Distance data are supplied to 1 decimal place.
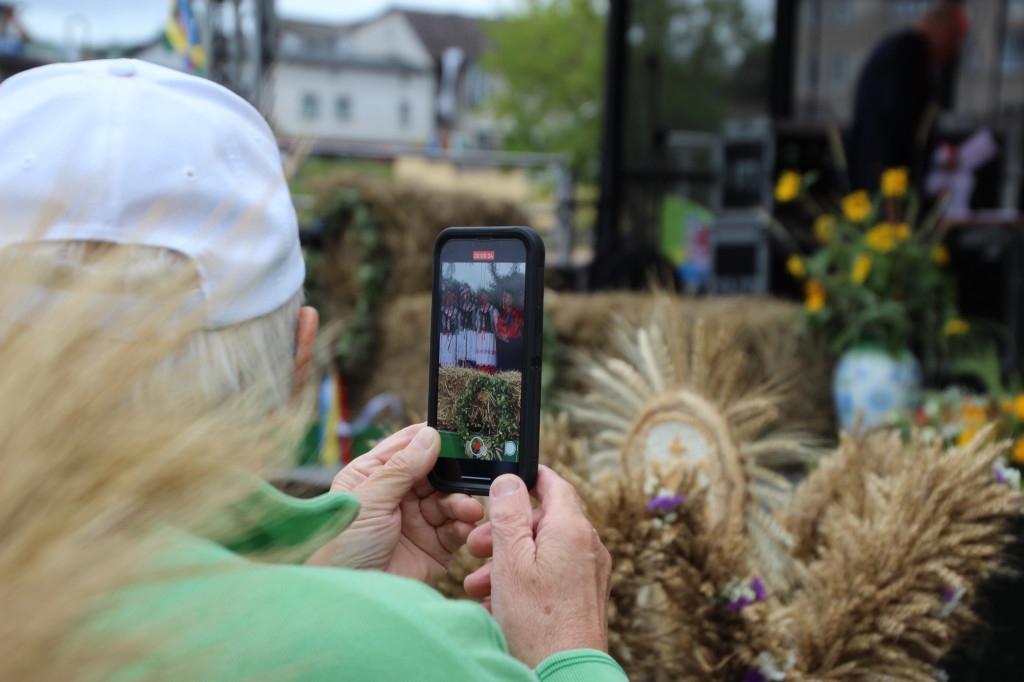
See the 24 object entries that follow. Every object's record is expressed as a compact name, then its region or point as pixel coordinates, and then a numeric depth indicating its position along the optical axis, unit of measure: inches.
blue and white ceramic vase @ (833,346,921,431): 134.6
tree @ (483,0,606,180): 1050.1
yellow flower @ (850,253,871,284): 139.2
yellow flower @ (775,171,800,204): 150.5
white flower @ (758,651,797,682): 42.6
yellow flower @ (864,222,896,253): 140.6
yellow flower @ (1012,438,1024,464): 78.8
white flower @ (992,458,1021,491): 56.6
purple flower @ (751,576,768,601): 44.0
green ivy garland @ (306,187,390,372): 190.5
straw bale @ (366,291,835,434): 135.1
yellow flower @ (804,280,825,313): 141.6
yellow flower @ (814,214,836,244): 149.0
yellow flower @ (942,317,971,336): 137.8
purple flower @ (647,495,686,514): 43.7
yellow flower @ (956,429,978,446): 75.6
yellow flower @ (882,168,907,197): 145.7
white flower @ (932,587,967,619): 44.5
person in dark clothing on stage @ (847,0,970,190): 215.2
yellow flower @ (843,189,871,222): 144.6
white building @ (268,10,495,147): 1713.8
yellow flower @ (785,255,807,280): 148.5
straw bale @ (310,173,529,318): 196.5
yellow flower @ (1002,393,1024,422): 89.0
